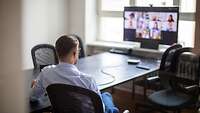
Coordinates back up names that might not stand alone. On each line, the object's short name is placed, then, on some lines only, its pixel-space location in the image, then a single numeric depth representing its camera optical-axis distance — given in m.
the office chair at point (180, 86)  2.56
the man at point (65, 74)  1.73
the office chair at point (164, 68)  2.84
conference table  2.19
